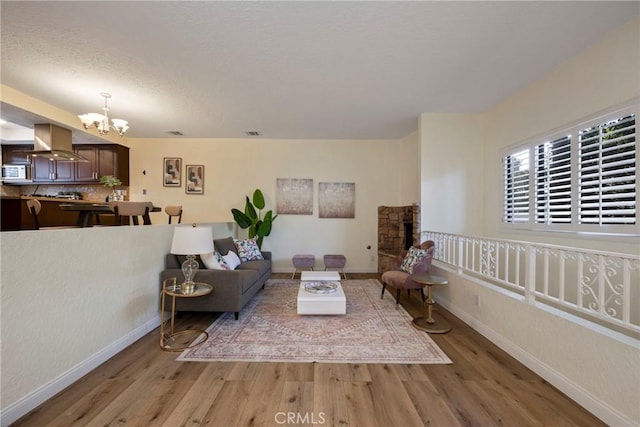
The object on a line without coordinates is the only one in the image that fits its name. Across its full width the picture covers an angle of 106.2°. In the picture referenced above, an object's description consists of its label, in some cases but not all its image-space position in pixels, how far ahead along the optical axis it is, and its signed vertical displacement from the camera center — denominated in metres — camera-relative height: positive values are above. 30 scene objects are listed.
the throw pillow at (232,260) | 3.33 -0.70
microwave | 5.09 +0.78
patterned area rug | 2.15 -1.28
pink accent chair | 3.11 -0.83
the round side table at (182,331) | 2.27 -1.25
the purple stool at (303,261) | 4.86 -0.99
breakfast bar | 3.22 +0.00
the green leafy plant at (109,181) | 4.89 +0.60
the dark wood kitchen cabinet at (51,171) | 5.02 +0.81
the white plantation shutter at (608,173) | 2.14 +0.41
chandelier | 3.22 +1.24
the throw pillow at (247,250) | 4.12 -0.67
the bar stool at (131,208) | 3.33 +0.03
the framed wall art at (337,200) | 5.35 +0.29
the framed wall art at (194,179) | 5.37 +0.72
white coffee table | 2.90 -1.11
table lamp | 2.32 -0.33
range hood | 4.00 +1.17
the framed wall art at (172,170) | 5.36 +0.91
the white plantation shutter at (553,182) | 2.72 +0.40
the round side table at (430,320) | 2.66 -1.27
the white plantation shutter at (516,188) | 3.28 +0.39
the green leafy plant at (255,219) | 4.95 -0.15
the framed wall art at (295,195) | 5.35 +0.38
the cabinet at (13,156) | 5.19 +1.15
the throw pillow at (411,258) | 3.34 -0.64
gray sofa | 2.71 -0.88
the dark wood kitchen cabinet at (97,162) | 5.07 +1.02
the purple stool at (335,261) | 4.90 -0.99
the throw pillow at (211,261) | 2.93 -0.62
